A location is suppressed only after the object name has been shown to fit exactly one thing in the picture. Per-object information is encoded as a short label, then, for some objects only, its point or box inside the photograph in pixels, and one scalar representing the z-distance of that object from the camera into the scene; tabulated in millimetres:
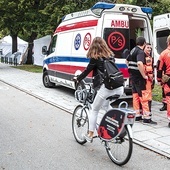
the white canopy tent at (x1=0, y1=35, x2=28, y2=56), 37812
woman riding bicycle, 4918
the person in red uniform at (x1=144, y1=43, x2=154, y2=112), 6770
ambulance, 8391
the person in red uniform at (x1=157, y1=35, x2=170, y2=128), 6551
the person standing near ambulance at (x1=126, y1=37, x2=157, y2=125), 6637
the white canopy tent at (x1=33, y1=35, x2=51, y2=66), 24219
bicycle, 4445
